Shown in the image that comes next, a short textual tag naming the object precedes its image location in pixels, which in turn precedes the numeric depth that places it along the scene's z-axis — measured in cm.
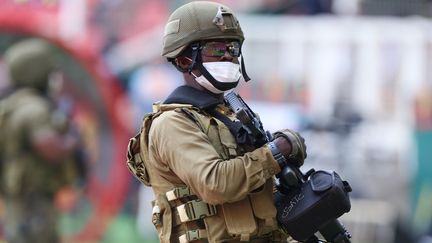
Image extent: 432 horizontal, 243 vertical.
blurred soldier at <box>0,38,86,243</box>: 1521
